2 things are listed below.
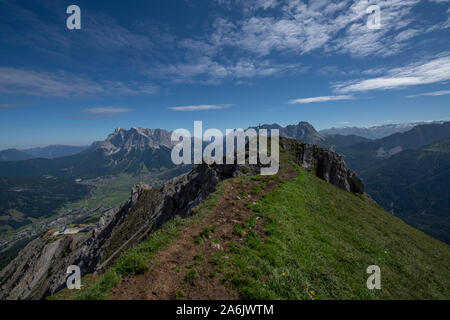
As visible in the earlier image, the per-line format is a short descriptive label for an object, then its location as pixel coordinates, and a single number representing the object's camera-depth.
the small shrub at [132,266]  10.08
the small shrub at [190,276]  9.73
